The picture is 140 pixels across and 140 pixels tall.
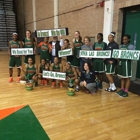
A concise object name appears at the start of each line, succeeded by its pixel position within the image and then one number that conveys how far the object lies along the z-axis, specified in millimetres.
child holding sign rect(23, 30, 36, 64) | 4344
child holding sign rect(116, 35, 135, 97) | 3449
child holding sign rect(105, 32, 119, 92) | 3679
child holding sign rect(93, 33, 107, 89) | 3863
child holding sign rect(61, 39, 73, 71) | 4258
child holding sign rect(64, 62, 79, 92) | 4066
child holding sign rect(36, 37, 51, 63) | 4434
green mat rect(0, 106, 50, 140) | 2031
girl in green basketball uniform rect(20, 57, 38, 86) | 4162
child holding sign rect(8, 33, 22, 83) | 4292
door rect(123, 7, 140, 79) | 4414
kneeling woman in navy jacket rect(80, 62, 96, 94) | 3624
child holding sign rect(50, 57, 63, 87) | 4121
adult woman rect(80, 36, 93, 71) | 3934
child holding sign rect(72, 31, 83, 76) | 4164
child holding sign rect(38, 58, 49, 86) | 4225
